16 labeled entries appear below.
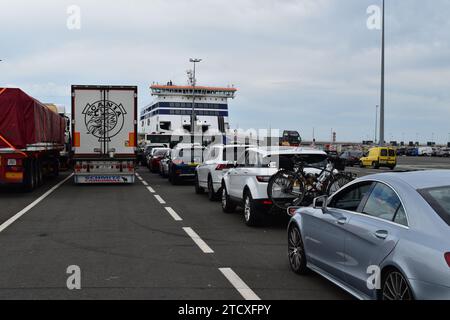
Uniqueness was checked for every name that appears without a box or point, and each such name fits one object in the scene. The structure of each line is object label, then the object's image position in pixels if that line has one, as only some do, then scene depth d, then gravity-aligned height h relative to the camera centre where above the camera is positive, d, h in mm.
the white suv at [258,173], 9830 -701
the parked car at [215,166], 13734 -800
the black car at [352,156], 48562 -1822
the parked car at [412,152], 88375 -2625
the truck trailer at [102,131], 19172 +193
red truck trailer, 15258 -16
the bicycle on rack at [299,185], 9570 -883
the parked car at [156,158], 28231 -1135
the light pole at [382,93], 38219 +3096
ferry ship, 60656 +3768
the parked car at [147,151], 33812 -962
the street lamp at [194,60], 61531 +8703
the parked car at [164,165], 22775 -1276
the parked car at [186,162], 20016 -962
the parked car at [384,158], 41906 -1699
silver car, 3838 -836
